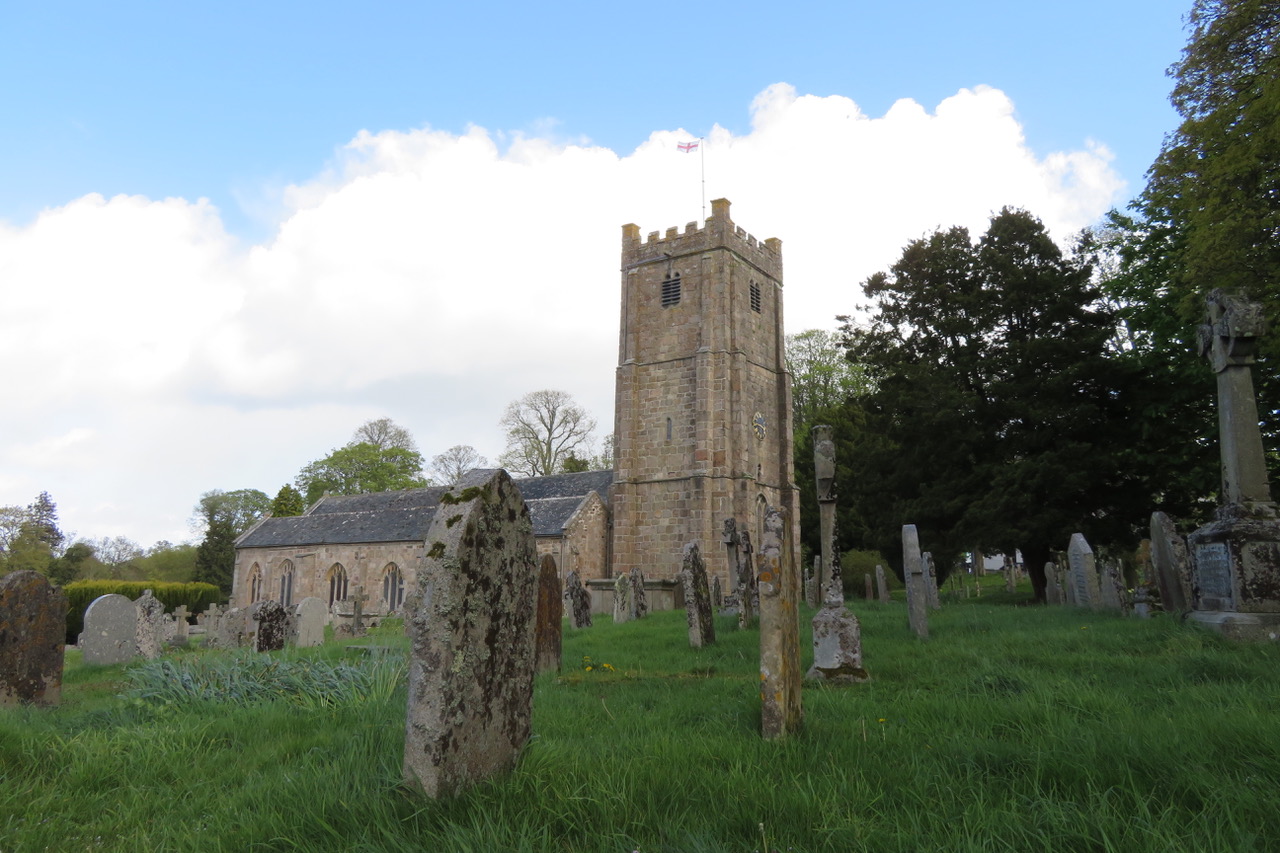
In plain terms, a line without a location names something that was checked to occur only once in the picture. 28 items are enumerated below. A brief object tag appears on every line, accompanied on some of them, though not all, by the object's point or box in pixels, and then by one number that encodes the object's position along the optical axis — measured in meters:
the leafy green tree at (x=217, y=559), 44.75
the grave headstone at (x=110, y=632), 12.29
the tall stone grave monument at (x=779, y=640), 4.24
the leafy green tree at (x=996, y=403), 18.69
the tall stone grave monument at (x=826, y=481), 9.39
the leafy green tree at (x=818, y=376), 41.31
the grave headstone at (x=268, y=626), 11.48
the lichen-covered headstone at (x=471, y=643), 3.28
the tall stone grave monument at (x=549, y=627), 7.88
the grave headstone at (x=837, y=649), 6.50
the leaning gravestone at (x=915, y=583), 9.38
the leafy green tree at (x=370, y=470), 50.22
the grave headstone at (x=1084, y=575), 13.55
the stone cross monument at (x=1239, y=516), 7.69
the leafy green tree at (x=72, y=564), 38.03
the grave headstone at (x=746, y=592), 12.09
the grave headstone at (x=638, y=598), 17.12
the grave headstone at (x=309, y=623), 13.66
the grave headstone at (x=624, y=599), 16.97
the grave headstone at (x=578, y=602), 16.39
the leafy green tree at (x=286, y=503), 46.71
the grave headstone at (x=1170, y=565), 10.04
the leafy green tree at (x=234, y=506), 57.25
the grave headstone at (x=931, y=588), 14.64
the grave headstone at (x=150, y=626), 13.90
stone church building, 28.80
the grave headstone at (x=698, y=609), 9.59
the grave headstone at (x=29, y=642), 7.37
